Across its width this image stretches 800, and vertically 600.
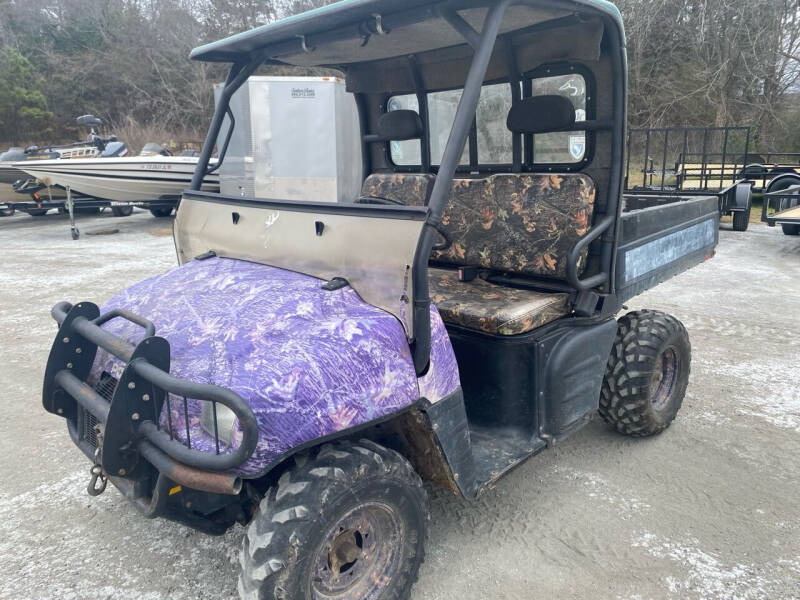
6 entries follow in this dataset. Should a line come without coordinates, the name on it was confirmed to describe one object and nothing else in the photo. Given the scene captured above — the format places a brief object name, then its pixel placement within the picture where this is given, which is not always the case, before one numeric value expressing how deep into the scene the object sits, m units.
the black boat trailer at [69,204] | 12.42
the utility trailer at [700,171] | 10.29
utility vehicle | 1.88
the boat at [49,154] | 12.72
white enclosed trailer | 10.29
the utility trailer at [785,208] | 8.95
